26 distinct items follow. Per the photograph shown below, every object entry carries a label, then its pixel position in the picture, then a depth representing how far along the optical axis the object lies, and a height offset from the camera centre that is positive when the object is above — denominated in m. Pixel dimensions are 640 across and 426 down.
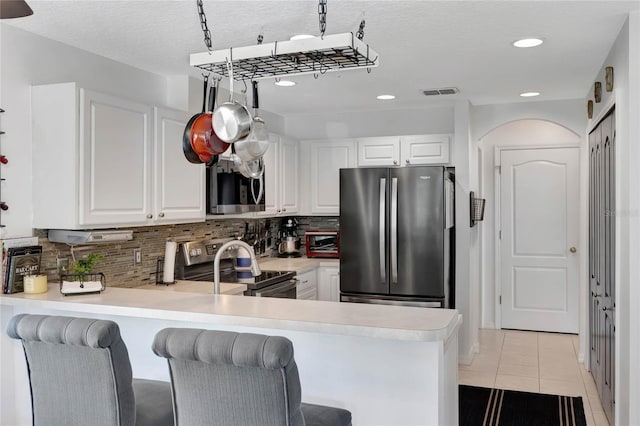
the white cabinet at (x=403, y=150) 5.17 +0.59
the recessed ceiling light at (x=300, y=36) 2.98 +0.96
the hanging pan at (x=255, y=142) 2.29 +0.30
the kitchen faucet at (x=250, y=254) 2.70 -0.23
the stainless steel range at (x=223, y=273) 4.20 -0.49
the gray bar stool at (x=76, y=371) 1.85 -0.55
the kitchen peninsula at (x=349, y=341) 2.13 -0.54
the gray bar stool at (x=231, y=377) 1.61 -0.50
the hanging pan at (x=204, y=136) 2.35 +0.33
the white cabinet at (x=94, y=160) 2.91 +0.30
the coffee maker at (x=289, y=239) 5.80 -0.28
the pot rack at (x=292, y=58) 1.95 +0.59
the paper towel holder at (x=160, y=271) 3.92 -0.41
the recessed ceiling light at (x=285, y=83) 4.17 +0.99
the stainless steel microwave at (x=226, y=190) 4.08 +0.18
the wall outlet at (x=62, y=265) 3.15 -0.30
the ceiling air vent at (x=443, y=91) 4.52 +1.00
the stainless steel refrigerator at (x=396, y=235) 4.56 -0.20
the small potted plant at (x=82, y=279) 2.76 -0.34
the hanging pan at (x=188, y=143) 2.38 +0.30
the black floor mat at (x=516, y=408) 3.72 -1.41
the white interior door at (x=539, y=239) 6.11 -0.31
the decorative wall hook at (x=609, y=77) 3.21 +0.78
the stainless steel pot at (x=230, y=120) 2.19 +0.37
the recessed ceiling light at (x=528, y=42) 3.10 +0.96
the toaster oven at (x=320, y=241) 5.64 -0.30
